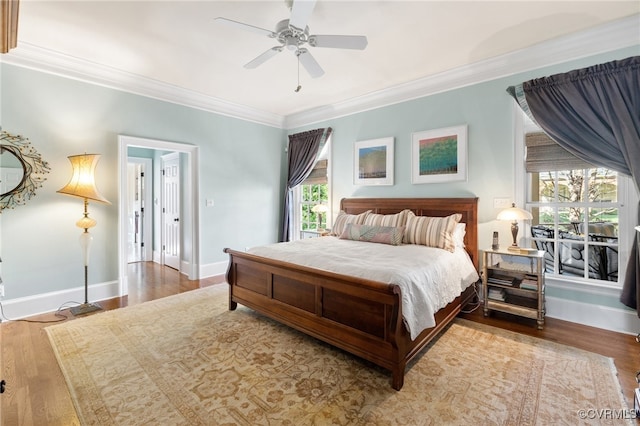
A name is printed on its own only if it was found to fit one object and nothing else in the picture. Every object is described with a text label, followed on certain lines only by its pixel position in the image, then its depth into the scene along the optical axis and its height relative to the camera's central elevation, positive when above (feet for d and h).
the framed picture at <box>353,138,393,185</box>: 14.52 +2.33
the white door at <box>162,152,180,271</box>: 17.29 -0.15
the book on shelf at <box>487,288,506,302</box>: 10.35 -3.15
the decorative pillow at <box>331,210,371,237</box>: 13.88 -0.65
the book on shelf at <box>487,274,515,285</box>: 10.34 -2.63
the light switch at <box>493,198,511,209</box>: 11.19 +0.13
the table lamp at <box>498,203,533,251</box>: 10.09 -0.34
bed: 6.60 -2.75
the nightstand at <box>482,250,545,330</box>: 9.58 -2.68
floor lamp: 10.70 +0.64
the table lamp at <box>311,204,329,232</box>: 16.52 -0.06
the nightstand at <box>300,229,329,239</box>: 15.69 -1.53
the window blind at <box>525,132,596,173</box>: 10.03 +1.79
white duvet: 6.97 -1.65
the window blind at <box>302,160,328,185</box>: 17.67 +2.03
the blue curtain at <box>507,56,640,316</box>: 8.57 +2.92
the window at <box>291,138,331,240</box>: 17.60 +0.64
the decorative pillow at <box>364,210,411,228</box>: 12.54 -0.56
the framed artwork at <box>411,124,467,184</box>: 12.31 +2.29
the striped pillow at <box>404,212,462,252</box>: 10.85 -0.94
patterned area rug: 5.67 -4.02
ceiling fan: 7.05 +4.71
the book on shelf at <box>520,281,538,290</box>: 9.77 -2.71
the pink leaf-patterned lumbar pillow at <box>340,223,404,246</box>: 11.55 -1.12
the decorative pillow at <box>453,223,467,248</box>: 10.98 -1.06
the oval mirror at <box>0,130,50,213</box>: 9.97 +1.35
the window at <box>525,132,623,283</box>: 9.70 -0.17
